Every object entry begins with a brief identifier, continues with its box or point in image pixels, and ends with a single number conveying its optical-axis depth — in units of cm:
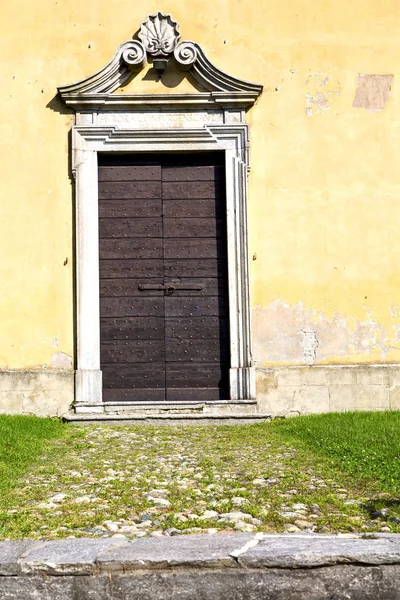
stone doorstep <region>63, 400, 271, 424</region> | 800
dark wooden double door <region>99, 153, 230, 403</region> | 871
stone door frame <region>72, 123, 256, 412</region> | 851
